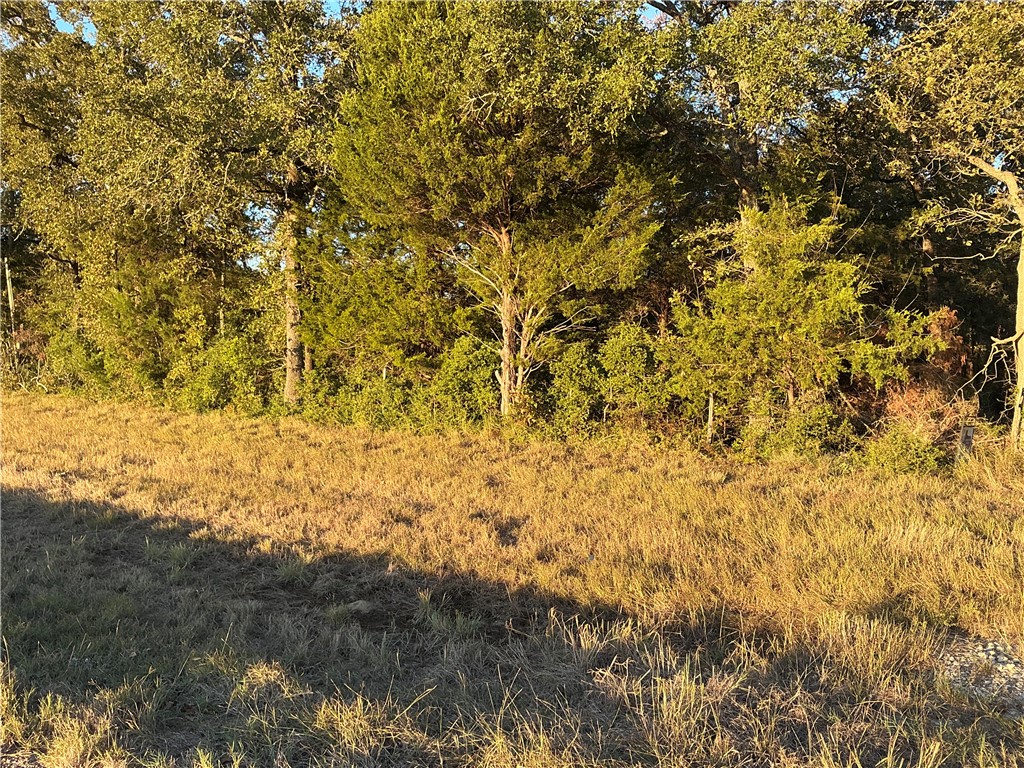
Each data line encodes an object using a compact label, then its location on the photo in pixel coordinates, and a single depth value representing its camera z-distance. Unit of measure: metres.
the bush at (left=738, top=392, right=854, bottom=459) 10.02
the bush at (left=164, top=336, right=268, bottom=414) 16.33
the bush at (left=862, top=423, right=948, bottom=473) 9.24
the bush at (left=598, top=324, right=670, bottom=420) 11.59
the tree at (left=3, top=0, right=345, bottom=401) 12.26
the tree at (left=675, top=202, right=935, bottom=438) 9.42
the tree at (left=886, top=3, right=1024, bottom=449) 8.67
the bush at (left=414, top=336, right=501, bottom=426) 13.07
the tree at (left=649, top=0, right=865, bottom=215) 9.10
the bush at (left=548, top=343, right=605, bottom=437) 12.13
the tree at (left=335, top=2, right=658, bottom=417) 9.37
